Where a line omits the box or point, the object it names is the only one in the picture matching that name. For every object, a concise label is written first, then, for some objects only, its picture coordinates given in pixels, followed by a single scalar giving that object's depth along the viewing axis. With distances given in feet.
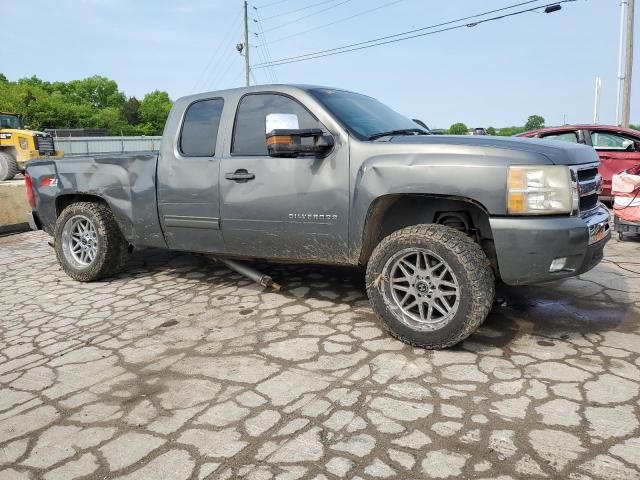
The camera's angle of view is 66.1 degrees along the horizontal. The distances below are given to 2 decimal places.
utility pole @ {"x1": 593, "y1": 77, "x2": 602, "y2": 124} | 106.83
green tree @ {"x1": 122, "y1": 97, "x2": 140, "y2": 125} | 335.06
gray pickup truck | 9.64
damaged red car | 28.22
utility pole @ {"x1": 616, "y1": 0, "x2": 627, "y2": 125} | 56.69
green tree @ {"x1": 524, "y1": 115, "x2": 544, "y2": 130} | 331.86
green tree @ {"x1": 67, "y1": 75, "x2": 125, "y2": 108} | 332.39
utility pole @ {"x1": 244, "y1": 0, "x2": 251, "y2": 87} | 128.06
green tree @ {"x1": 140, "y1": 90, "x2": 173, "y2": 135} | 334.24
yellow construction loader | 57.41
